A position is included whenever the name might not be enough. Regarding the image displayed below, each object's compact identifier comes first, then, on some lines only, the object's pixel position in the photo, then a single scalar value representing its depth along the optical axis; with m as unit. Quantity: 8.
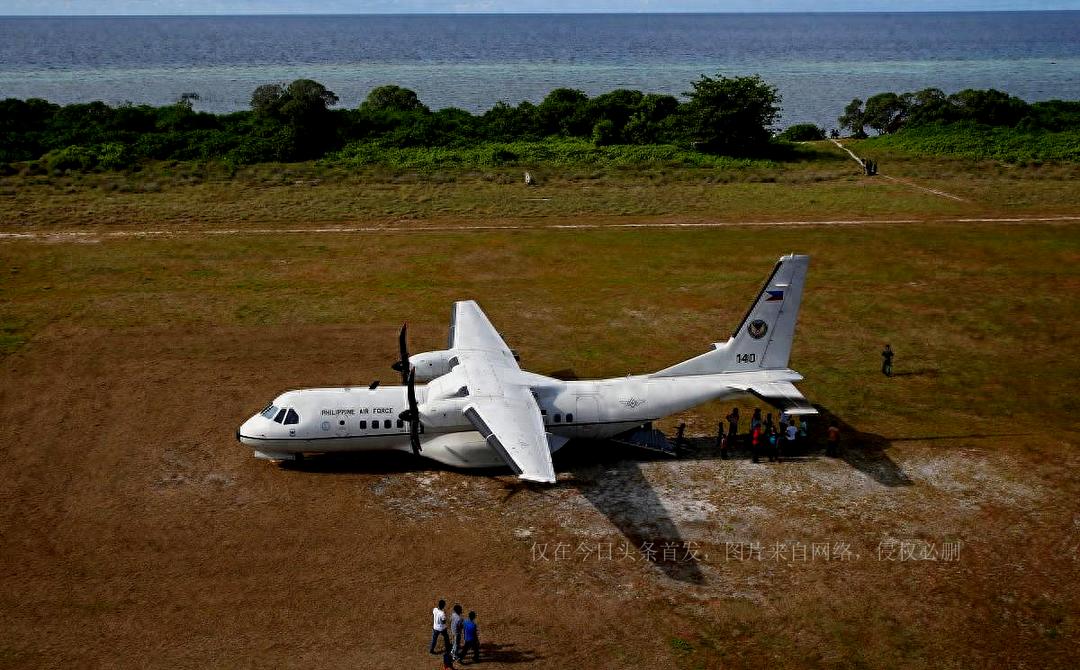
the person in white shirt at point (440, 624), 19.36
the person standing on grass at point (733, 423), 28.77
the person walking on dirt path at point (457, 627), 19.31
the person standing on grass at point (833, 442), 28.25
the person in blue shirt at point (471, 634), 19.16
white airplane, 26.97
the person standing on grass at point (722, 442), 28.59
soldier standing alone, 34.53
